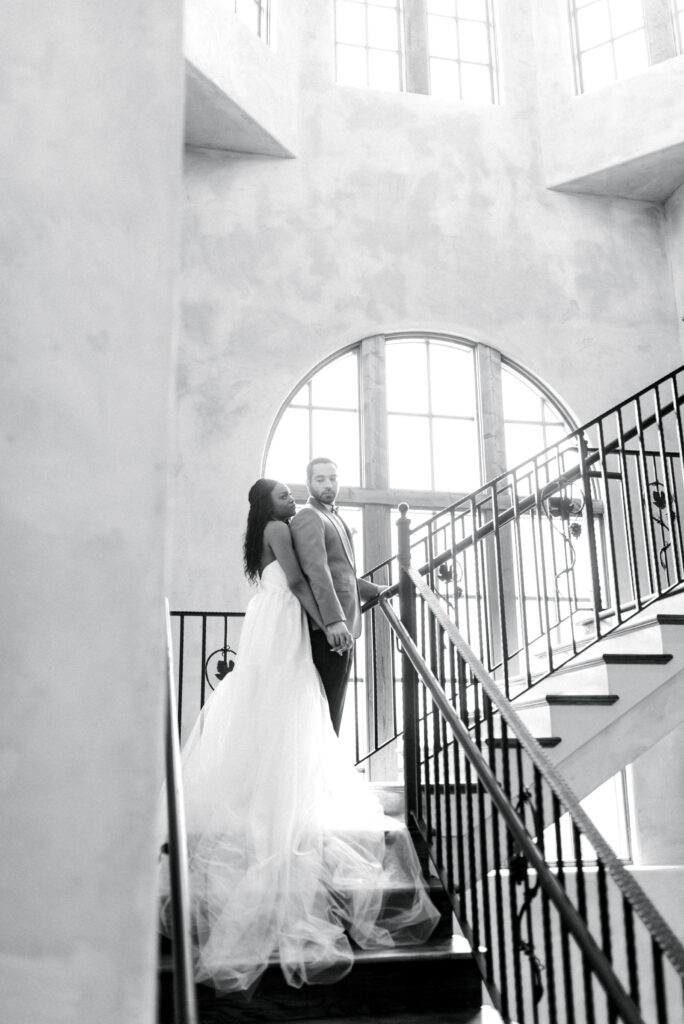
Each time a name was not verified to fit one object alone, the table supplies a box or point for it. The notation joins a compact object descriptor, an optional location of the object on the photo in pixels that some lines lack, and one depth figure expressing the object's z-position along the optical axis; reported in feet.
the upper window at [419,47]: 24.94
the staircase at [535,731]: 8.30
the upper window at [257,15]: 22.88
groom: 11.97
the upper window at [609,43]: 24.73
